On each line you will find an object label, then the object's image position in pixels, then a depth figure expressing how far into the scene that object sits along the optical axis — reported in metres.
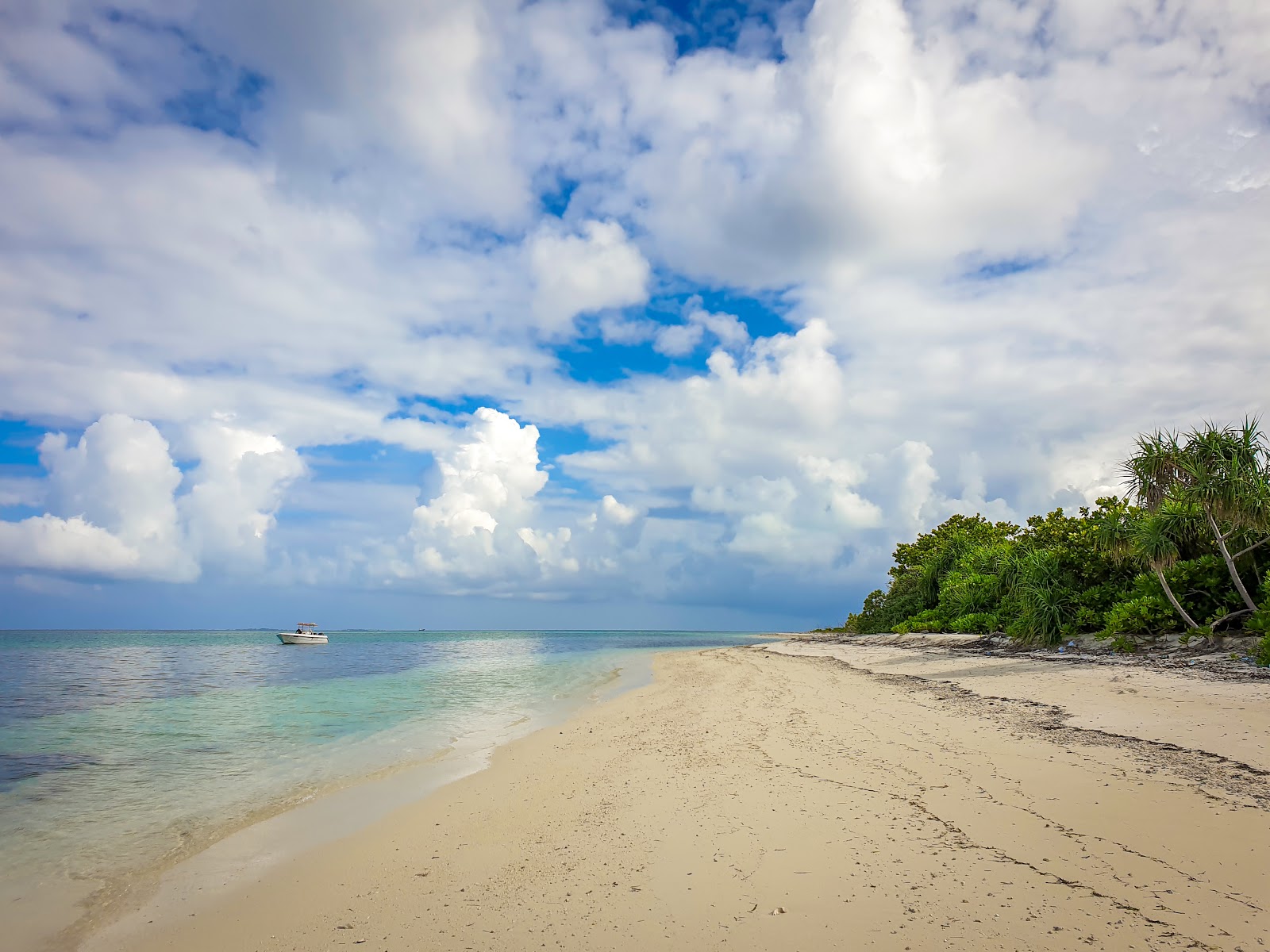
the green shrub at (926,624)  35.34
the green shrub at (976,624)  28.50
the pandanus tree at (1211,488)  15.24
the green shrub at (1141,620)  17.91
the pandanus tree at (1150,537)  17.38
